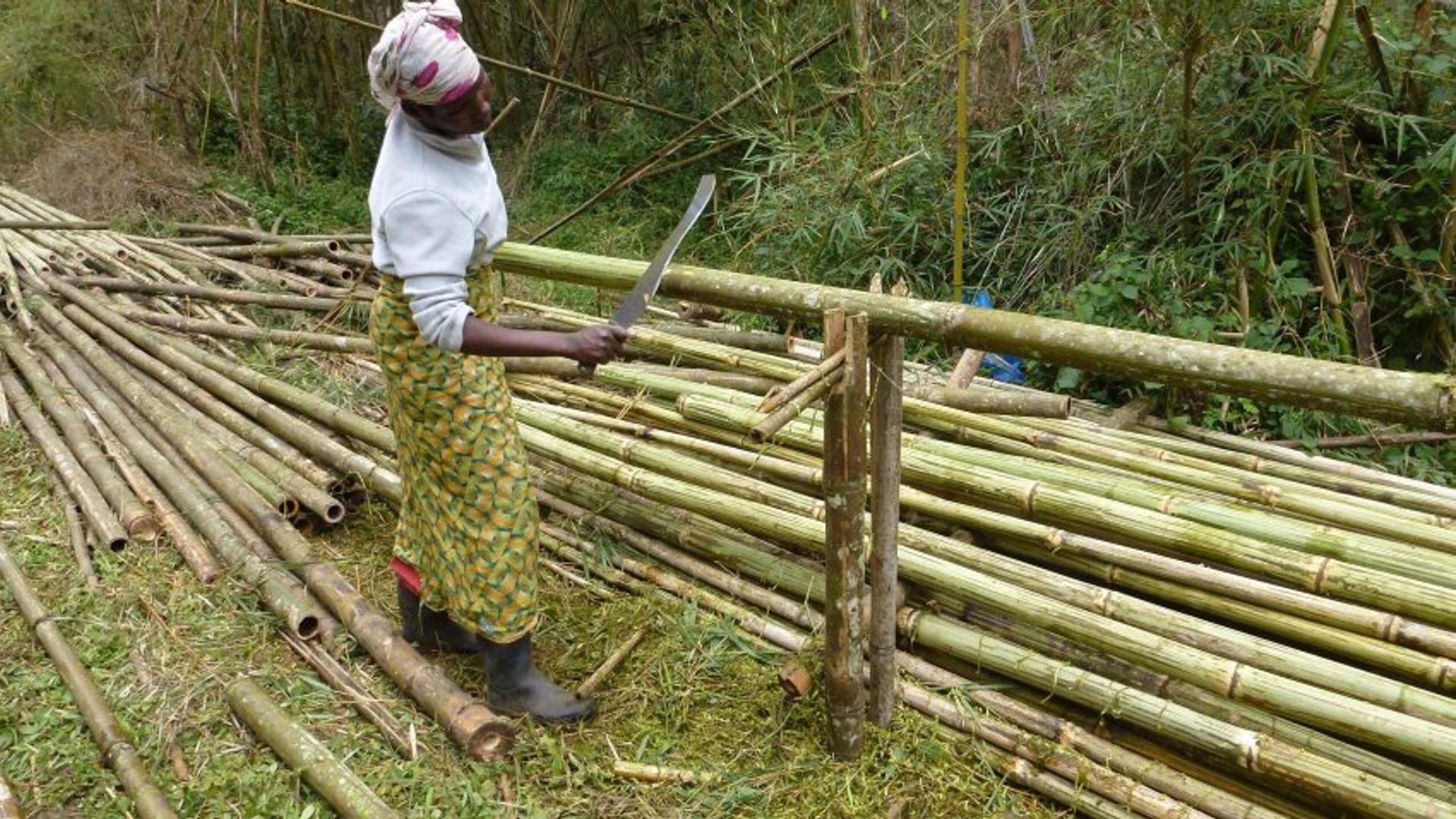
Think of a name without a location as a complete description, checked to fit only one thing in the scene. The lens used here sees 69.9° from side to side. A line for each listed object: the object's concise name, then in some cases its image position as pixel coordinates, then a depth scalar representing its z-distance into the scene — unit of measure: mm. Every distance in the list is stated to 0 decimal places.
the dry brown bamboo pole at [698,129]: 5730
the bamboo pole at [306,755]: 2217
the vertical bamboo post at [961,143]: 4070
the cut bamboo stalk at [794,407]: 1782
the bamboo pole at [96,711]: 2305
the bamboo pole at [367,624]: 2412
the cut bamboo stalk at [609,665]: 2623
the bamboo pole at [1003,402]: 3297
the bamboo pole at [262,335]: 4484
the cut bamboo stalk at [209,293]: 5027
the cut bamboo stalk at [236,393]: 3498
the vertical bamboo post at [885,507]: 2125
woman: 2119
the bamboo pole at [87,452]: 3381
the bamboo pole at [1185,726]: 1883
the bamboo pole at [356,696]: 2482
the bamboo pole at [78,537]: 3221
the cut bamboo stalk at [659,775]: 2338
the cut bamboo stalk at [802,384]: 1856
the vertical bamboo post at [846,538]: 2023
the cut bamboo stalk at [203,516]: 2896
